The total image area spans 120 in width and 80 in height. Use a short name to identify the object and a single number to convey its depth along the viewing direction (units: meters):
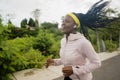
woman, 0.96
